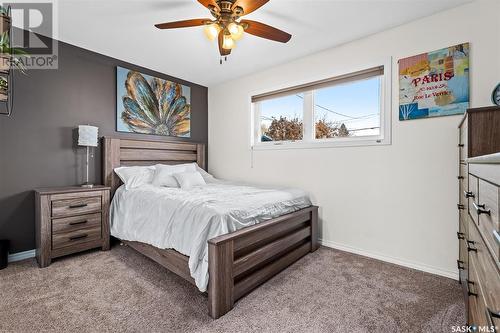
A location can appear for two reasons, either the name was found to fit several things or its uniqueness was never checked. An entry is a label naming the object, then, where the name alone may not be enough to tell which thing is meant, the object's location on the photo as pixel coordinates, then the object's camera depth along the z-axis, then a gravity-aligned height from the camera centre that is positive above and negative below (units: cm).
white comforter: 178 -44
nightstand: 242 -63
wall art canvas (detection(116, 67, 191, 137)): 338 +91
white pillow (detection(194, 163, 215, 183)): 380 -20
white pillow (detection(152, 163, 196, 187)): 316 -15
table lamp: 280 +33
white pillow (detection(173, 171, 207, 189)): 310 -21
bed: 166 -72
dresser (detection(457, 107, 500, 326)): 71 -20
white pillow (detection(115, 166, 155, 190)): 303 -15
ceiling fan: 173 +111
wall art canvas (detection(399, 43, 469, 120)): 212 +77
